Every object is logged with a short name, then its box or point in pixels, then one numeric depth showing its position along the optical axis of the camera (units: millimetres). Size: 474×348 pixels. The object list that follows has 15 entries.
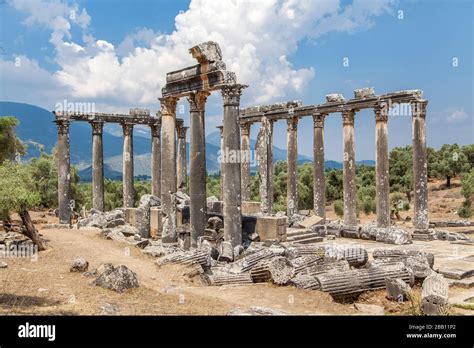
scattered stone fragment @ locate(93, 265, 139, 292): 15727
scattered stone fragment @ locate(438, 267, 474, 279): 18828
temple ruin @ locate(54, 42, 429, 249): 22672
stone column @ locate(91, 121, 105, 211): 37812
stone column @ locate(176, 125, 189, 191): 41812
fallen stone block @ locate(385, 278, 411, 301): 15797
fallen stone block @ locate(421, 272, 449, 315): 13242
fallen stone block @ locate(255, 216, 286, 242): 24520
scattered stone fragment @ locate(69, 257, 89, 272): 18672
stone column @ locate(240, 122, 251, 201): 41469
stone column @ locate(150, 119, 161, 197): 38875
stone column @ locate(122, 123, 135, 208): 39266
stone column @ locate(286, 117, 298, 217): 38125
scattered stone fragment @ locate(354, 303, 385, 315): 14352
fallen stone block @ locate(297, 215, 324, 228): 32650
